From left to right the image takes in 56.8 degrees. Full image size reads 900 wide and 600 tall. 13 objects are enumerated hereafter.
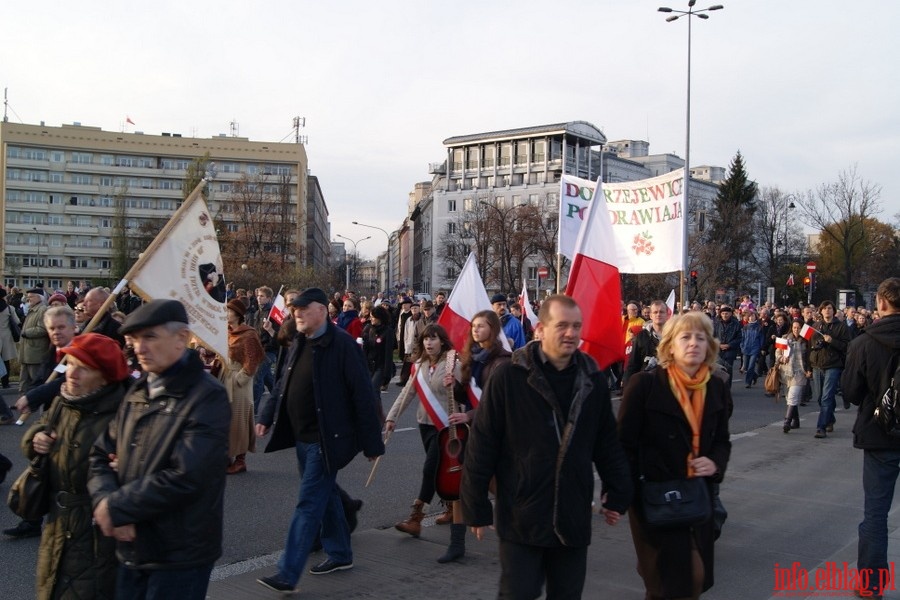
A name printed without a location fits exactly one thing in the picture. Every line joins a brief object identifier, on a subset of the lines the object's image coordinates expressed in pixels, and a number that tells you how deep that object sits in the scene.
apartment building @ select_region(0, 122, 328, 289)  92.31
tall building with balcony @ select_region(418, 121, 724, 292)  87.25
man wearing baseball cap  5.13
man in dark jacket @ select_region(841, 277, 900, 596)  5.02
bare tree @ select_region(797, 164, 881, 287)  53.06
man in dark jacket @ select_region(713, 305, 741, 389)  16.61
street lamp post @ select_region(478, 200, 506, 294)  58.29
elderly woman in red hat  3.28
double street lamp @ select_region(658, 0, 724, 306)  29.16
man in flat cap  3.01
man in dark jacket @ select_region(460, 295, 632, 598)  3.59
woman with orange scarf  4.03
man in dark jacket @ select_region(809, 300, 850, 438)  11.82
